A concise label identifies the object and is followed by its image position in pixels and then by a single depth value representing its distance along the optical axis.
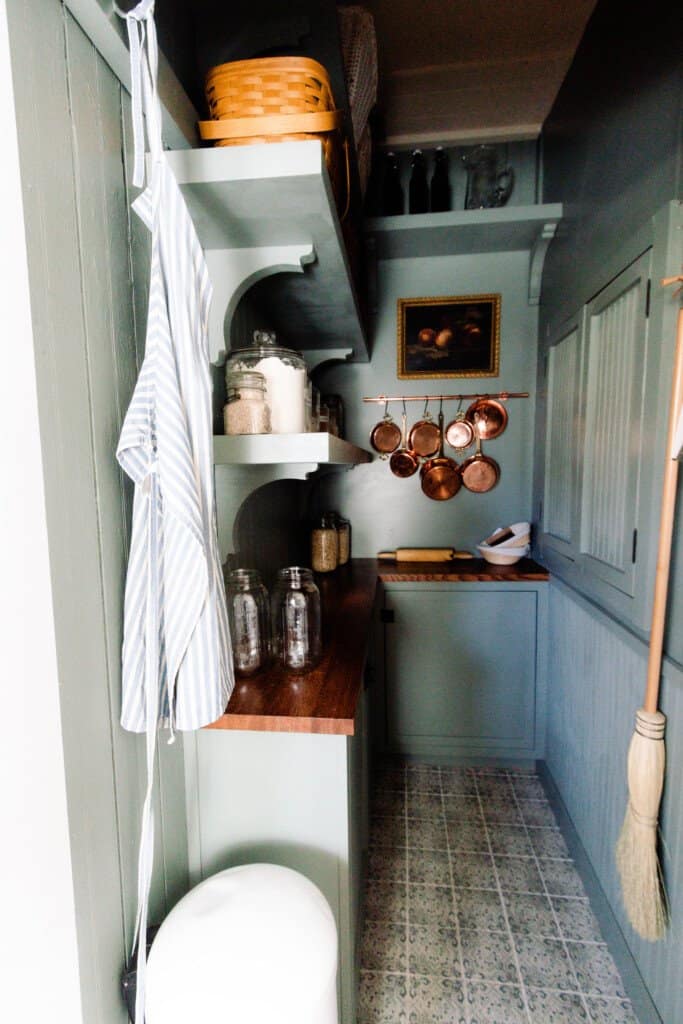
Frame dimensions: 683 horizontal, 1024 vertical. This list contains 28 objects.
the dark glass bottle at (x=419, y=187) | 2.23
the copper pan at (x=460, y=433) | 2.36
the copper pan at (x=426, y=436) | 2.39
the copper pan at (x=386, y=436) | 2.41
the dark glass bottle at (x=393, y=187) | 2.26
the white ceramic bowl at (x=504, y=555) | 2.18
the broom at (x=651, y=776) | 0.98
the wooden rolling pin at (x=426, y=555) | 2.31
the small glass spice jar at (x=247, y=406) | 0.90
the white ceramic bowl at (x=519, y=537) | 2.21
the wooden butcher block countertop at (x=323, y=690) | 0.83
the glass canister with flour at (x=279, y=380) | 0.94
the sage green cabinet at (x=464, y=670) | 2.04
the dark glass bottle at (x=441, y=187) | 2.22
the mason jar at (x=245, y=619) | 1.00
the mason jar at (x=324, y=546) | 2.06
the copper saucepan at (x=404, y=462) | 2.40
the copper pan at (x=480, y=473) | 2.37
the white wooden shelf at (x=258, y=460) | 0.88
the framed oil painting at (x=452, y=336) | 2.33
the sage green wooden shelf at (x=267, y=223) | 0.73
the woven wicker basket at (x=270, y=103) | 0.75
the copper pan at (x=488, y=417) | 2.34
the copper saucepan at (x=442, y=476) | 2.38
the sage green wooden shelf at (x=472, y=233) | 1.96
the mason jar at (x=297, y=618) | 1.06
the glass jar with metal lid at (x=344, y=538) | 2.24
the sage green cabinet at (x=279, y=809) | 0.90
